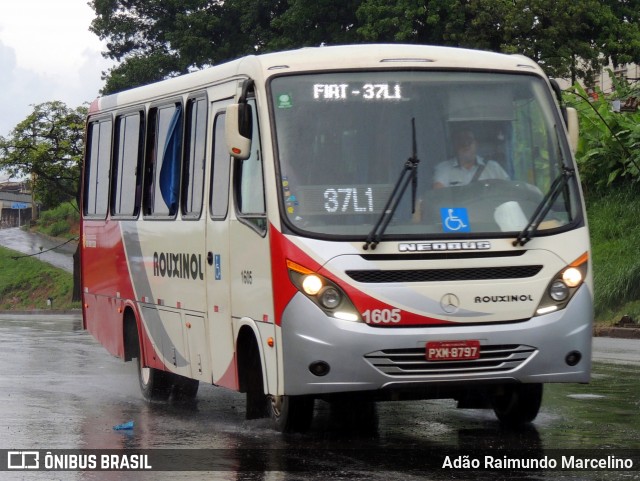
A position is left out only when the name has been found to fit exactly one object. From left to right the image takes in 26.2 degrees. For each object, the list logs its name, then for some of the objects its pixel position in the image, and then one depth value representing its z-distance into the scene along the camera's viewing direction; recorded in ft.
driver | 31.13
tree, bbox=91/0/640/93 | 143.23
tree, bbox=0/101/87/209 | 166.71
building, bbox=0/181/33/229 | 361.71
